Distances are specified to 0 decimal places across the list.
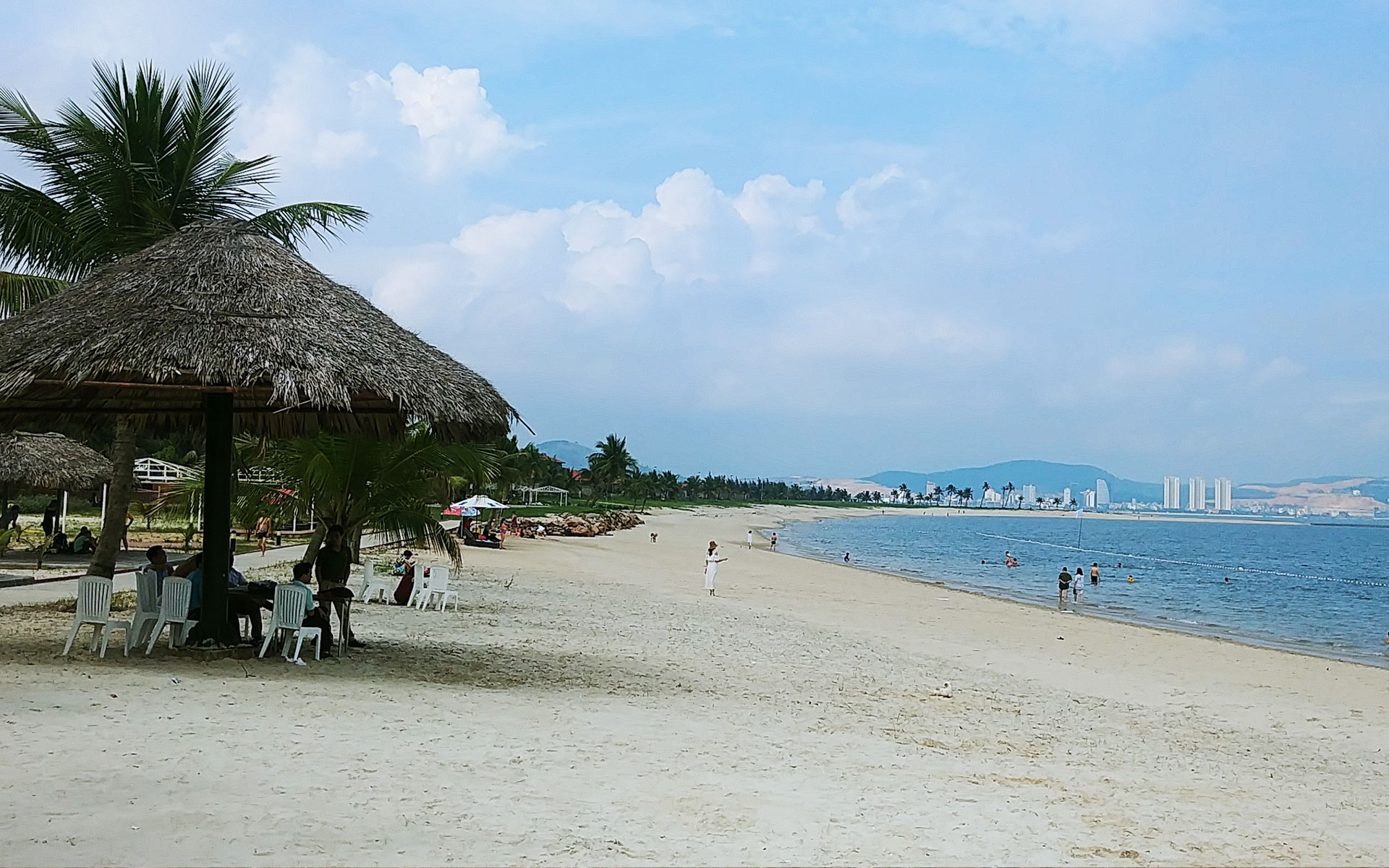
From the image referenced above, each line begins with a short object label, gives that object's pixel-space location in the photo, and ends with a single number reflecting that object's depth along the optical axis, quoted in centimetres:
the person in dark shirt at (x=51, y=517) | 2225
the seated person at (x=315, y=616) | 951
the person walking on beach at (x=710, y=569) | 2250
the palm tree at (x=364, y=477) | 1252
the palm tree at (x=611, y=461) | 9488
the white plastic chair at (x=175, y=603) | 915
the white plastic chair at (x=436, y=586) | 1527
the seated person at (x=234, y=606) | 961
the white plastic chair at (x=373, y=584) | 1513
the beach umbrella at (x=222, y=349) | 830
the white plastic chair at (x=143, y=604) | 920
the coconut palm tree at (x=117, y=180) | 1259
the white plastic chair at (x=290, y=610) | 927
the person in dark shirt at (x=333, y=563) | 1015
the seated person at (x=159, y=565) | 955
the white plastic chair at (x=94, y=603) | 883
